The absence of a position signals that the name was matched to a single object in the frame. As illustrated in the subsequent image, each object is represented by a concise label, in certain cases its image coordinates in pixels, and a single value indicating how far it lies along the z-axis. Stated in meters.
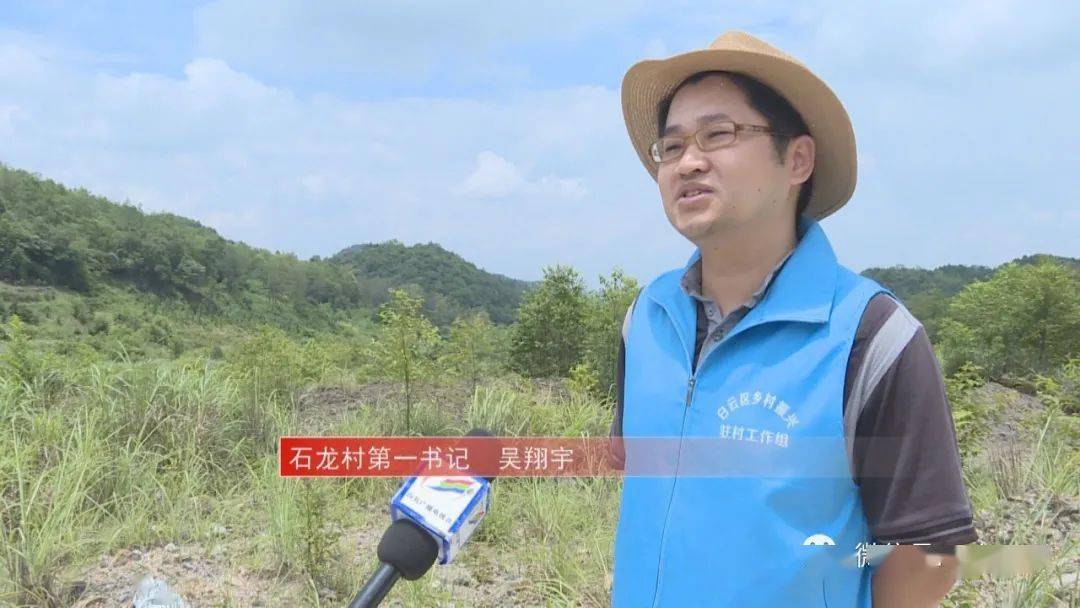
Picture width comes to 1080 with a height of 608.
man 1.18
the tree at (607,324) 7.72
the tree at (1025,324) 10.95
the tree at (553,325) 9.46
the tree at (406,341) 5.54
